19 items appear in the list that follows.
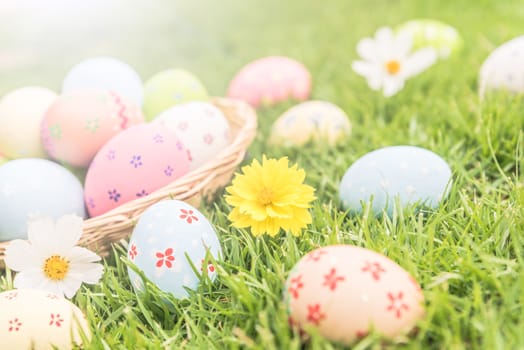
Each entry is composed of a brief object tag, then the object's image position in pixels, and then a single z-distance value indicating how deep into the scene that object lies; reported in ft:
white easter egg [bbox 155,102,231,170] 1.67
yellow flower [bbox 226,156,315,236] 1.34
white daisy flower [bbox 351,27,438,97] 1.95
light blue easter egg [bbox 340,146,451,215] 1.44
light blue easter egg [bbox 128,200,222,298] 1.31
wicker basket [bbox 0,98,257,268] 1.42
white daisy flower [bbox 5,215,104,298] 1.34
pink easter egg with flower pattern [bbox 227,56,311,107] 2.11
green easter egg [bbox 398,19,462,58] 2.25
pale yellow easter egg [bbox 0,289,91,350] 1.23
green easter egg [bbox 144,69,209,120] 1.87
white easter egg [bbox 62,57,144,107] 1.83
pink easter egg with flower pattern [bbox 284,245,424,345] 1.13
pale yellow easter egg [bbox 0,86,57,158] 1.67
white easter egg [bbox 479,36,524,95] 1.79
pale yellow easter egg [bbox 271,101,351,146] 1.80
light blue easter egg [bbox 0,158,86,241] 1.47
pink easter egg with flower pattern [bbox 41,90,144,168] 1.60
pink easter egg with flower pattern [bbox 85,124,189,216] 1.51
